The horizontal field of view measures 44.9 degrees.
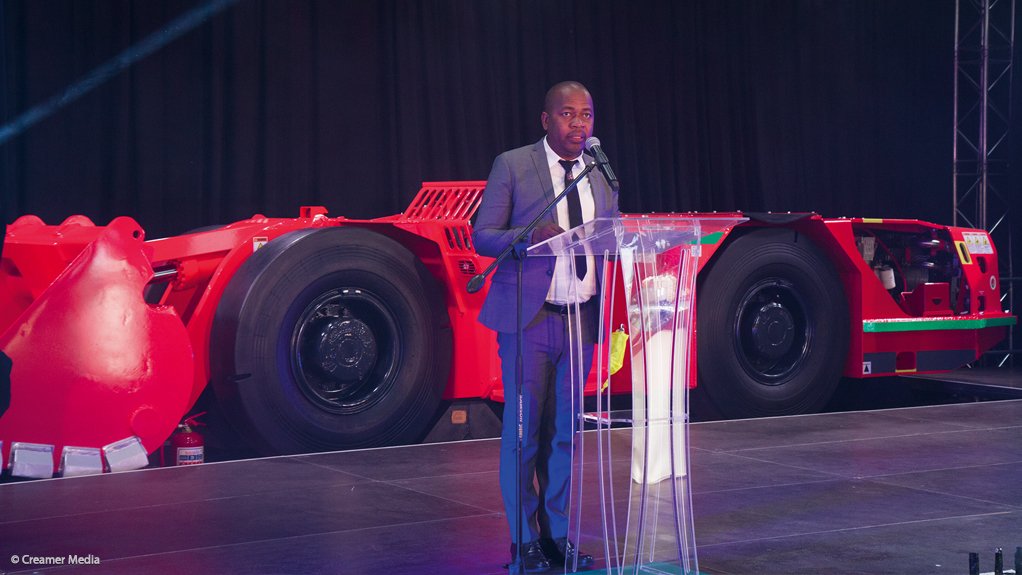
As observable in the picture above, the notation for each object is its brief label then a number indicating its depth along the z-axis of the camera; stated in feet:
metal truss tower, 36.17
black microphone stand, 12.28
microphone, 11.56
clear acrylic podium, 11.70
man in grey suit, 12.94
